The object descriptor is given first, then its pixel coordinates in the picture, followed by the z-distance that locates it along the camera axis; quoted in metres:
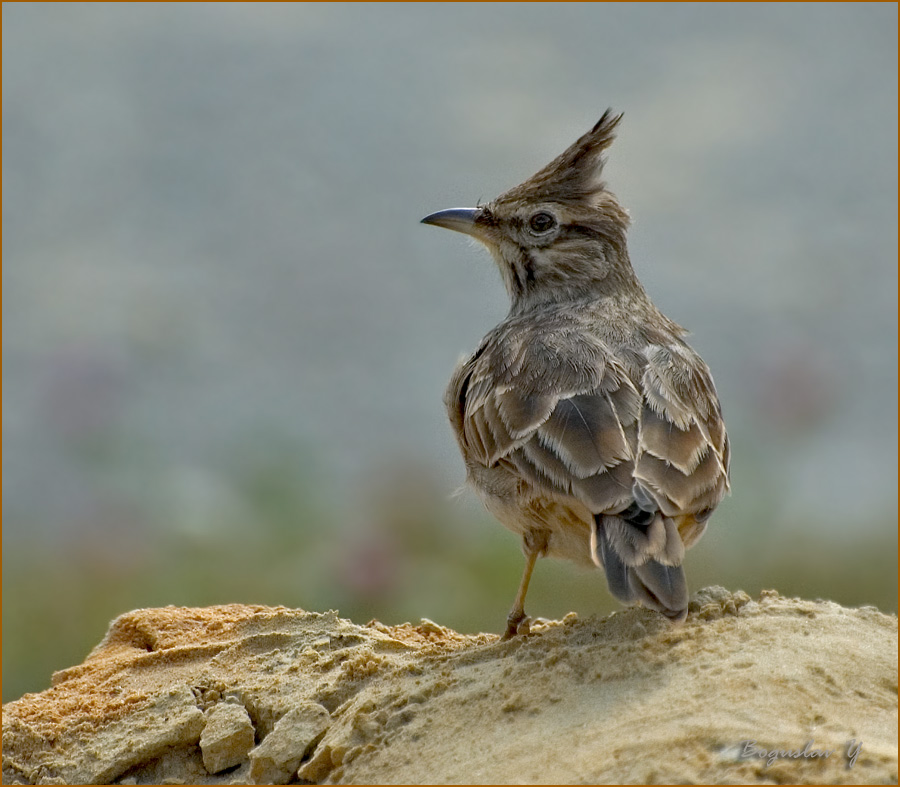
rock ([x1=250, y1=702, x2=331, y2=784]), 9.52
